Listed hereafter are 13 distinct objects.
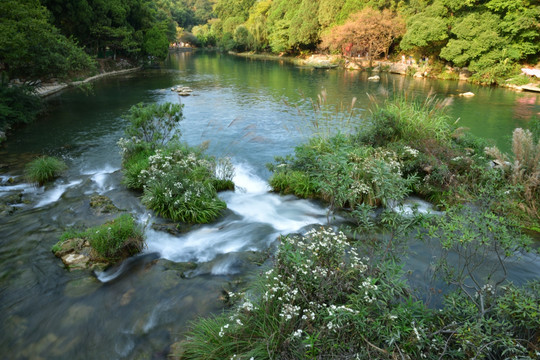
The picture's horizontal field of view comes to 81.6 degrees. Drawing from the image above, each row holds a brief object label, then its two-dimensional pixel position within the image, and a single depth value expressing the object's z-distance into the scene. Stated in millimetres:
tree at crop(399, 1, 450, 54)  29266
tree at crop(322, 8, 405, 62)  36969
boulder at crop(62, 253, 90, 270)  4832
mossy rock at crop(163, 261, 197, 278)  4887
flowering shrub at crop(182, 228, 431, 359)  2648
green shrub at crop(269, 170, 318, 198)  7500
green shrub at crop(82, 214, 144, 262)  4957
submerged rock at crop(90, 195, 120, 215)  6551
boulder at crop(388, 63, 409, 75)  32938
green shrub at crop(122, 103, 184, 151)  8781
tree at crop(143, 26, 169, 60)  37469
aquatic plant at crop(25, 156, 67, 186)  8016
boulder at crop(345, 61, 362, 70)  38094
